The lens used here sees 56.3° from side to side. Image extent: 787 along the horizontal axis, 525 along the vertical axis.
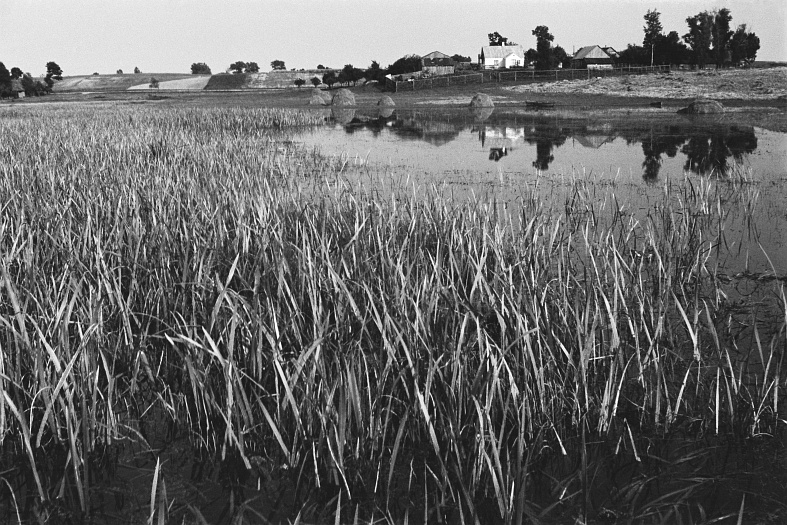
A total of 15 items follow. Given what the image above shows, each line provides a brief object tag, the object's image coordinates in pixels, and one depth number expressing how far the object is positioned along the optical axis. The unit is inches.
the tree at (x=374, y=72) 3031.5
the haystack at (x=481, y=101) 1440.7
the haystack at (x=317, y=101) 1883.6
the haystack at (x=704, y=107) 1088.2
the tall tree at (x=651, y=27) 2709.2
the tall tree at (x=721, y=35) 2438.5
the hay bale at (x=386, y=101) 1642.5
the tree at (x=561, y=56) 2881.4
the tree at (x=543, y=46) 2631.9
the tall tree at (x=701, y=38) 2411.4
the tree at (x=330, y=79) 3225.9
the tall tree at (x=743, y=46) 2503.7
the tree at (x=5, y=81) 2824.8
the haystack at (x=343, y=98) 1711.4
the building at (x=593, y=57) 3164.4
